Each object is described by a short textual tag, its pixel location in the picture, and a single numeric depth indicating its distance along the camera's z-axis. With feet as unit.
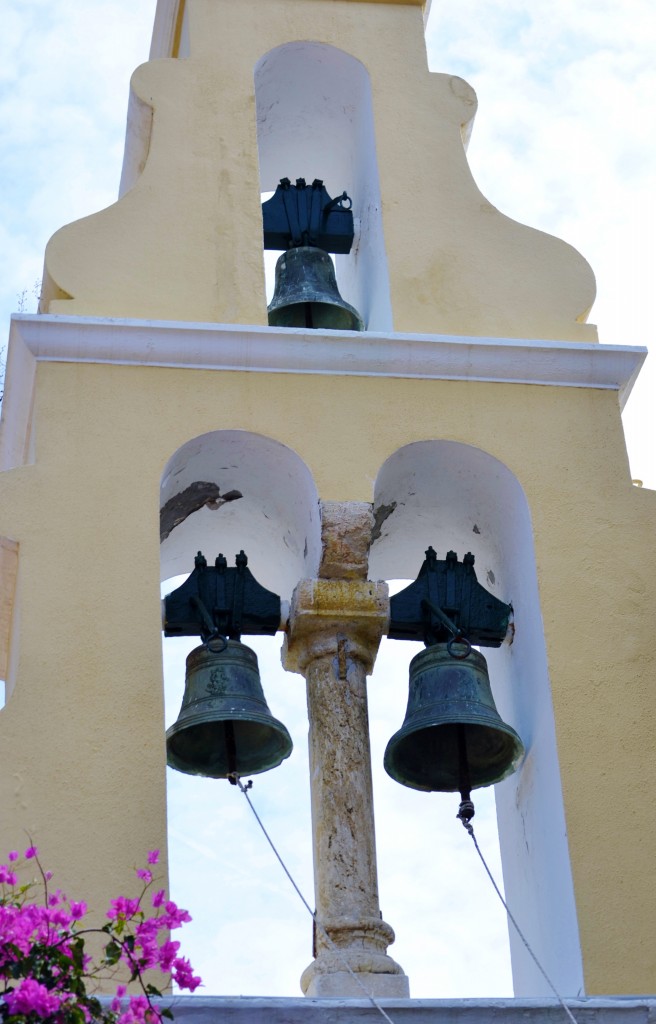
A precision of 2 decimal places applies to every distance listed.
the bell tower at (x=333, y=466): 21.34
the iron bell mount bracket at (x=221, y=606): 23.43
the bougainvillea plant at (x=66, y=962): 15.01
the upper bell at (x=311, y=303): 26.68
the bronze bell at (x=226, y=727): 22.49
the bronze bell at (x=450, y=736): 22.77
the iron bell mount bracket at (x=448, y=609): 23.68
